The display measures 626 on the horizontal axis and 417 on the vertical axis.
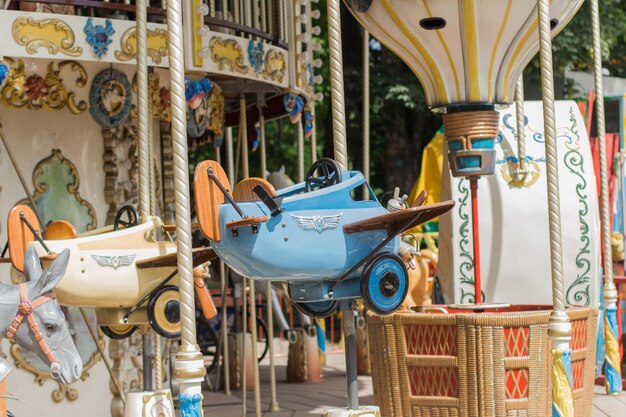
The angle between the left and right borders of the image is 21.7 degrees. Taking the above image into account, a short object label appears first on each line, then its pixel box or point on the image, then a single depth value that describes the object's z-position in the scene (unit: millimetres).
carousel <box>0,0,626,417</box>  6472
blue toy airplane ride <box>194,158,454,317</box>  6171
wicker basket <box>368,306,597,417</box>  8618
